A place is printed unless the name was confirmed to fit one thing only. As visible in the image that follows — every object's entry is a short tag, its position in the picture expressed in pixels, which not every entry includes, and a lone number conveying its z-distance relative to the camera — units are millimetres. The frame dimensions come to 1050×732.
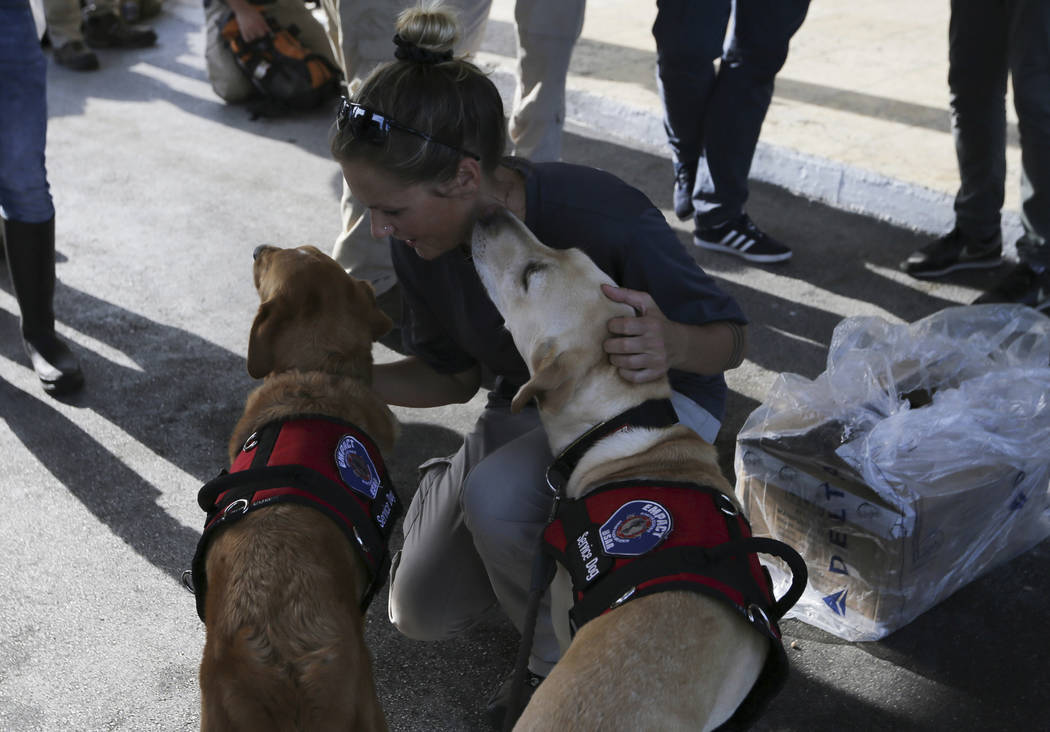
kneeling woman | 2178
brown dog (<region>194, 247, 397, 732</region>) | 1837
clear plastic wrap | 2539
